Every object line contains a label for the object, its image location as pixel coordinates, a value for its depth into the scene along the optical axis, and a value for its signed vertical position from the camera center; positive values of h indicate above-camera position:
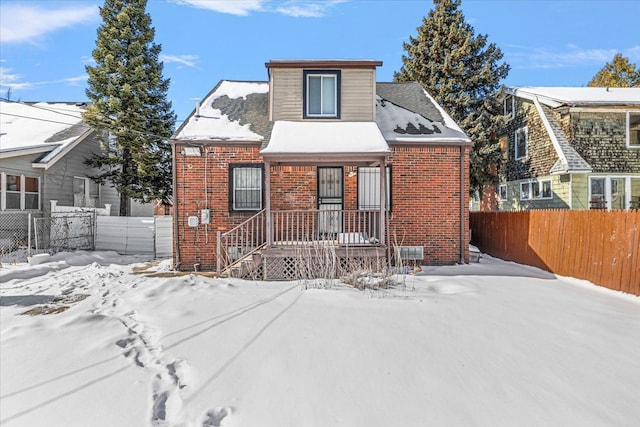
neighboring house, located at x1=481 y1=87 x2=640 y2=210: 13.79 +2.53
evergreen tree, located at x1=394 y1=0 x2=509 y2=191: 18.05 +7.33
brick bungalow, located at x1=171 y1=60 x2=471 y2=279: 9.98 +1.00
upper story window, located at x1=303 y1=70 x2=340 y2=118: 10.43 +3.55
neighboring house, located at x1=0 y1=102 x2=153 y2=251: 13.20 +1.88
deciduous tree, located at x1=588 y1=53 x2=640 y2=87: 27.44 +11.13
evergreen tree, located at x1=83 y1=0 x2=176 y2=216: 15.12 +4.88
